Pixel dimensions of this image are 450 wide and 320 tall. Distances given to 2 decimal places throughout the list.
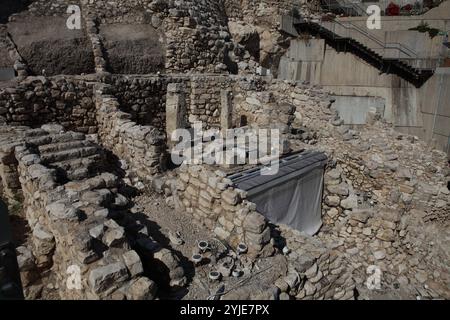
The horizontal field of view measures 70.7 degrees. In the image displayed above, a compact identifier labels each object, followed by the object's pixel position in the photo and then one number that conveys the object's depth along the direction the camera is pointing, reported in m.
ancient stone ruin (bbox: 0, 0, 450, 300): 4.31
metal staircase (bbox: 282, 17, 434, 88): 13.76
